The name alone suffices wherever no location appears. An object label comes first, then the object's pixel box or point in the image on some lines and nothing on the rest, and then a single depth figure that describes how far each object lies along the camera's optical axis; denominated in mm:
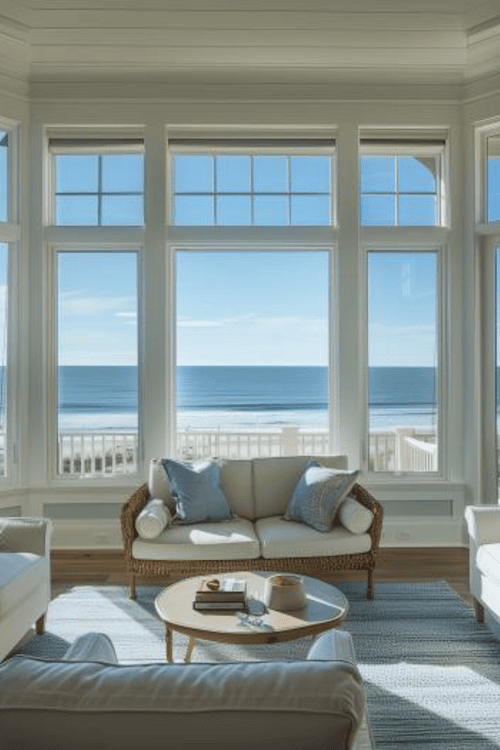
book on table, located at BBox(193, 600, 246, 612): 2922
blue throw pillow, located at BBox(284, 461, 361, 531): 4191
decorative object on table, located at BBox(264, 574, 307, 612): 2920
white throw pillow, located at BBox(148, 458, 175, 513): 4555
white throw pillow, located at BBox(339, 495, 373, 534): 4102
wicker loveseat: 3990
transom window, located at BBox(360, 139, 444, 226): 5570
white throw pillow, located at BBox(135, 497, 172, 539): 4008
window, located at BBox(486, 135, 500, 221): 5359
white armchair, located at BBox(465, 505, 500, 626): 3445
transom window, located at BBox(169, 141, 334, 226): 5551
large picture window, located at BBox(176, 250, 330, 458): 5629
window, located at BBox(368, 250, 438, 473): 5562
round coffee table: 2680
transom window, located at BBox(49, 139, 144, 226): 5496
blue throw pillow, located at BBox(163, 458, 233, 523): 4309
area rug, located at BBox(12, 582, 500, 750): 2633
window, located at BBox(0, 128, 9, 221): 5359
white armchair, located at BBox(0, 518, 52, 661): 3004
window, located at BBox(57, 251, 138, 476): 5516
